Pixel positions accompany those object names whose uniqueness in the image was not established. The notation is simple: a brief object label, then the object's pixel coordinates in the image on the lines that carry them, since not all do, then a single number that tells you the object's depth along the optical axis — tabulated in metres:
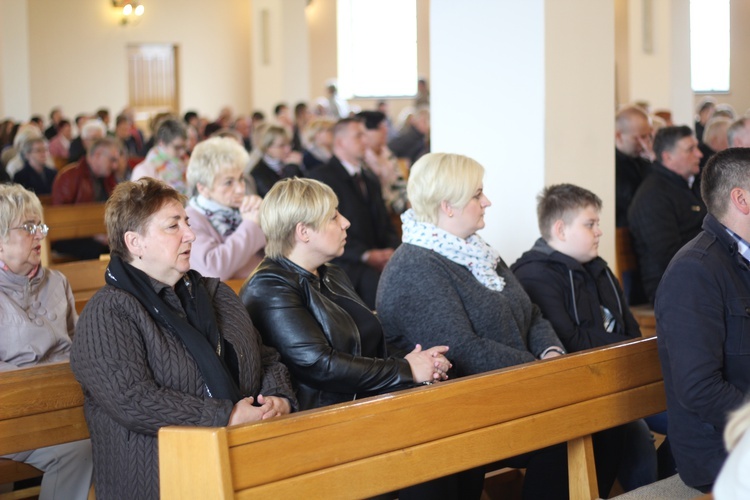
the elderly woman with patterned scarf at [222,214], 4.39
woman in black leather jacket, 3.05
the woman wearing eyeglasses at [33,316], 3.19
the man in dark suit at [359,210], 5.41
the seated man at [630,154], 6.48
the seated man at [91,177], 7.68
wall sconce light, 16.86
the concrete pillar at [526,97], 4.27
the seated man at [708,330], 2.62
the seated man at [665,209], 5.43
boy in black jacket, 3.74
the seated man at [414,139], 10.56
